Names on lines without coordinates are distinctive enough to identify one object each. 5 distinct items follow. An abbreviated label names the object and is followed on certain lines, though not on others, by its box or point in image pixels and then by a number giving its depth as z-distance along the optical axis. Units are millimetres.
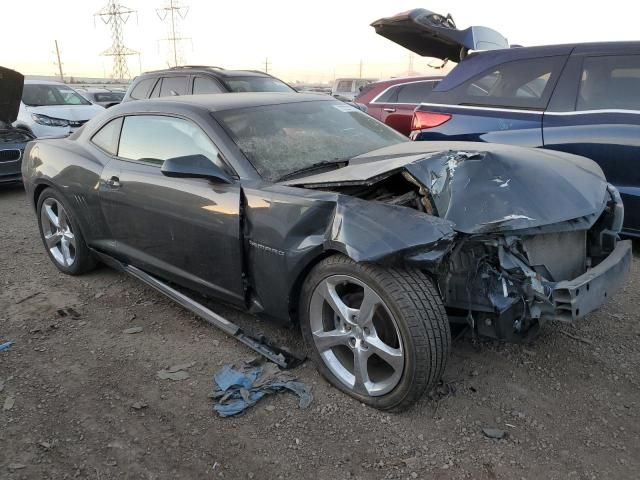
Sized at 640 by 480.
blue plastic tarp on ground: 2611
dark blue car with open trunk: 4004
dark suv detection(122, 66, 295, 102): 8289
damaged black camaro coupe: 2334
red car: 7625
